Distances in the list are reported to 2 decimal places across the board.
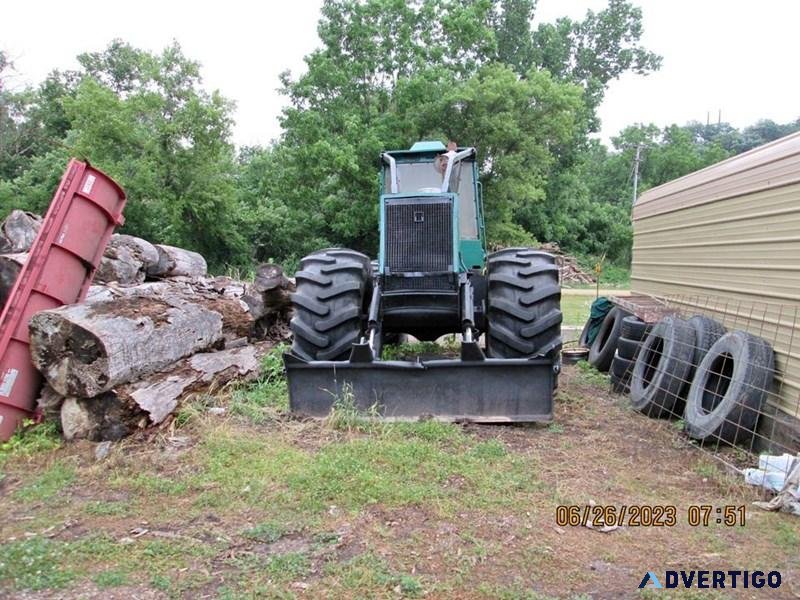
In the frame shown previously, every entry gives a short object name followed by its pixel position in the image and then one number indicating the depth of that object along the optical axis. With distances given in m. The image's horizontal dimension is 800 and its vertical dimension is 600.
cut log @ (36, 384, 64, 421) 4.83
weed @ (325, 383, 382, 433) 4.71
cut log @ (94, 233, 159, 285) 7.87
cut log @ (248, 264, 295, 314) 8.17
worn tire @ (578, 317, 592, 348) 8.76
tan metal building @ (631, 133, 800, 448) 4.65
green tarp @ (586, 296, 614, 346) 8.52
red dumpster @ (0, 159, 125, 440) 4.75
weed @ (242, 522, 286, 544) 3.13
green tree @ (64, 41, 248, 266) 20.39
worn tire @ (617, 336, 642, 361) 6.52
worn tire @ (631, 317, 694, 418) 5.46
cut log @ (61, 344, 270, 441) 4.58
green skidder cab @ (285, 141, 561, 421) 4.87
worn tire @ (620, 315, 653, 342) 6.78
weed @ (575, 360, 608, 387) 7.12
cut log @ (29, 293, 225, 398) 4.46
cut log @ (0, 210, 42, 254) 6.54
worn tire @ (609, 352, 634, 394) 6.54
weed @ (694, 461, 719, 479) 4.07
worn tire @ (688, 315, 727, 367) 5.48
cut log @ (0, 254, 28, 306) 5.79
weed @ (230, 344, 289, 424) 5.21
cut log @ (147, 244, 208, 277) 9.15
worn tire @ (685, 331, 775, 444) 4.53
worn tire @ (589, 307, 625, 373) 7.46
